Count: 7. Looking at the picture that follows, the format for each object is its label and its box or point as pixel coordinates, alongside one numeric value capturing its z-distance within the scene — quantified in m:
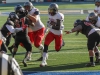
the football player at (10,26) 13.54
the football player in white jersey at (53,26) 14.40
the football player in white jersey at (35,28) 15.05
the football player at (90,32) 13.89
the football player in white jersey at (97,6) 19.34
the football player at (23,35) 14.28
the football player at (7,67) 5.77
